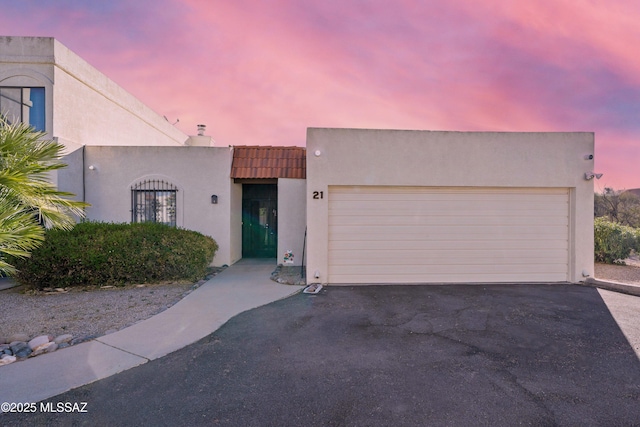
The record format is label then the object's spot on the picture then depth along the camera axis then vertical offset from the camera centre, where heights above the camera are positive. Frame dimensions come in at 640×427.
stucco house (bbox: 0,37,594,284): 7.62 +0.20
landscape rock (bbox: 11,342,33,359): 3.94 -1.77
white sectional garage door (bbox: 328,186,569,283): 7.75 -0.55
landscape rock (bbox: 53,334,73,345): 4.30 -1.75
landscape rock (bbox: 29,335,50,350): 4.12 -1.72
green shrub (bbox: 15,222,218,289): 7.06 -1.08
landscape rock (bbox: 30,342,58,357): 4.01 -1.77
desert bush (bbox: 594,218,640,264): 9.70 -0.88
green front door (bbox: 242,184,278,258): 11.60 -0.33
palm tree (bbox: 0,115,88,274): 4.09 +0.32
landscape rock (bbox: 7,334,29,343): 4.35 -1.75
